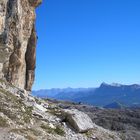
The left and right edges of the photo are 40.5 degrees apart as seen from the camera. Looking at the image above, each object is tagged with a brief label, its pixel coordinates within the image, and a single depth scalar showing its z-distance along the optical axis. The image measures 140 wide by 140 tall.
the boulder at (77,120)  19.24
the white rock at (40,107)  20.46
